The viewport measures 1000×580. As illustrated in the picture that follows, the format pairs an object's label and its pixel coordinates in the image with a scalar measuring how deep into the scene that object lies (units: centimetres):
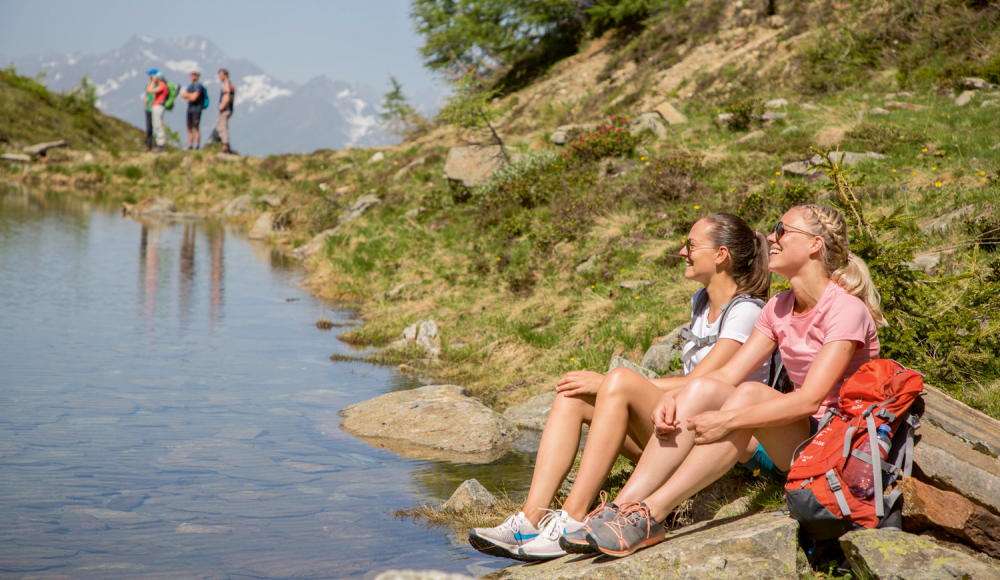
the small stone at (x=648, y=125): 1380
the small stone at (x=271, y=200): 2504
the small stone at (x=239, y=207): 2617
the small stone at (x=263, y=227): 2134
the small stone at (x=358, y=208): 1786
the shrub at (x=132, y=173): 3231
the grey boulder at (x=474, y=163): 1478
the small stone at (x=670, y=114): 1458
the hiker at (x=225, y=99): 2883
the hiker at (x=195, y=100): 2756
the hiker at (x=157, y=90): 2952
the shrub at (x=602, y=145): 1304
